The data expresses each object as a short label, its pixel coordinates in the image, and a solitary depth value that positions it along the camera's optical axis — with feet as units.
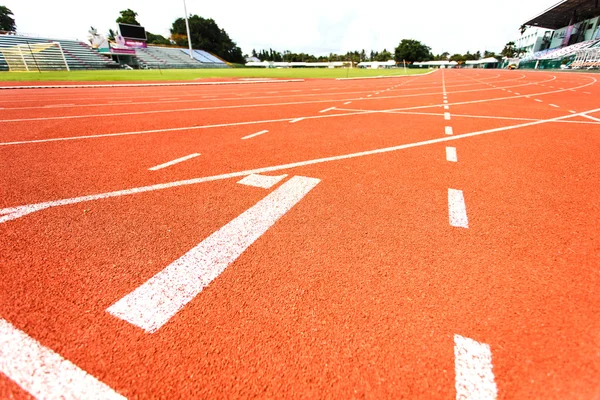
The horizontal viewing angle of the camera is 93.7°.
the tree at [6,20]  267.59
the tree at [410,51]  412.36
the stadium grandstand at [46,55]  127.15
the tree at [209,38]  305.53
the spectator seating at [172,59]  203.21
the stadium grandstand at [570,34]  167.32
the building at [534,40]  285.29
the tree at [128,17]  299.58
